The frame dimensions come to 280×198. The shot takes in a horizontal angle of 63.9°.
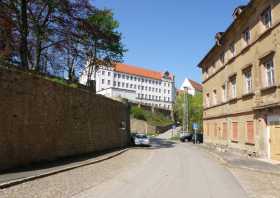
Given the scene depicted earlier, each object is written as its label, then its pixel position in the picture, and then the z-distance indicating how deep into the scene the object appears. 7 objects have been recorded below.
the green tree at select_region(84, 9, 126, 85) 22.23
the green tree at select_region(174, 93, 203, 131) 47.28
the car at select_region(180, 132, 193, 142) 36.16
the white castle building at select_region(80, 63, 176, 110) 73.86
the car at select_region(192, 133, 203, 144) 33.22
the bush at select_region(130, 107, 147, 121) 57.92
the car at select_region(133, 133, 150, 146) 24.80
